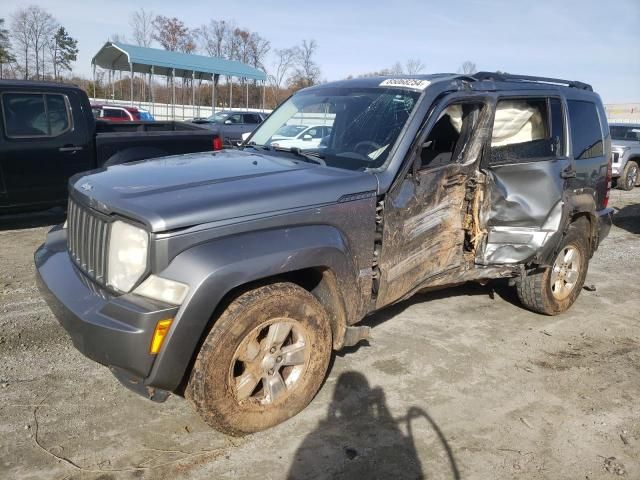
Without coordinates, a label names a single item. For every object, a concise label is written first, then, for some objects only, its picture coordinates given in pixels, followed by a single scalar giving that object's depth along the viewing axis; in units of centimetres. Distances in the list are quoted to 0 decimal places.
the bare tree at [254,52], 4906
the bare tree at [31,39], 4103
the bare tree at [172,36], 4503
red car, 1702
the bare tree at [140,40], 4416
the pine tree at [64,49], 4591
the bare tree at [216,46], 4850
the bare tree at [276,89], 4412
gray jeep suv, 246
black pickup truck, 646
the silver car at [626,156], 1378
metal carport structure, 2262
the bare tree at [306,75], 4962
